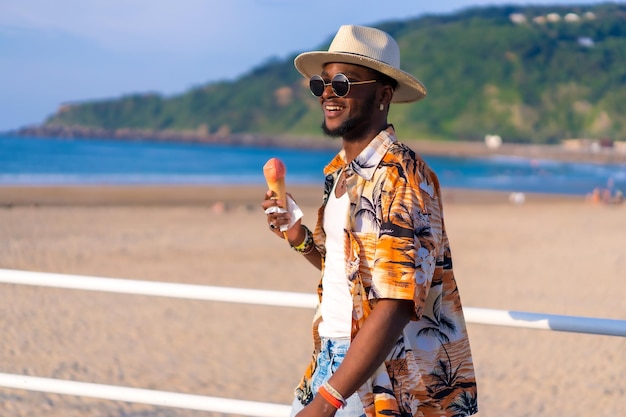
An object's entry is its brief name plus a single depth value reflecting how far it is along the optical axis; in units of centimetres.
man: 336
